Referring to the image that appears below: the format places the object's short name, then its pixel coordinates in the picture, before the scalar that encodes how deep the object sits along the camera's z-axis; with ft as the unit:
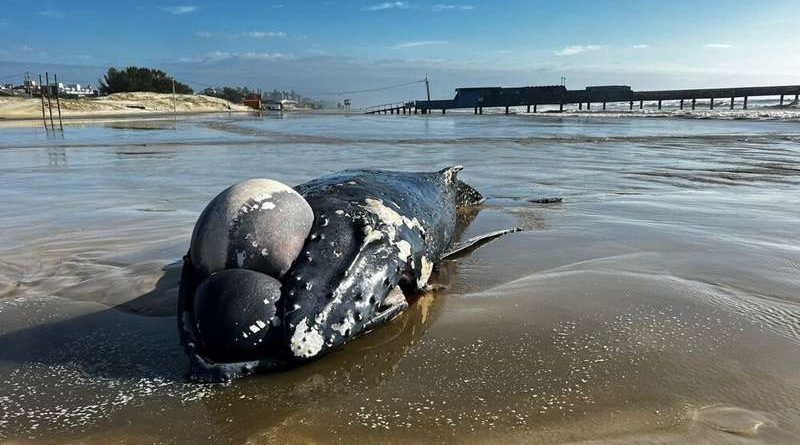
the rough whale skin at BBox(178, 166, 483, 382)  9.47
